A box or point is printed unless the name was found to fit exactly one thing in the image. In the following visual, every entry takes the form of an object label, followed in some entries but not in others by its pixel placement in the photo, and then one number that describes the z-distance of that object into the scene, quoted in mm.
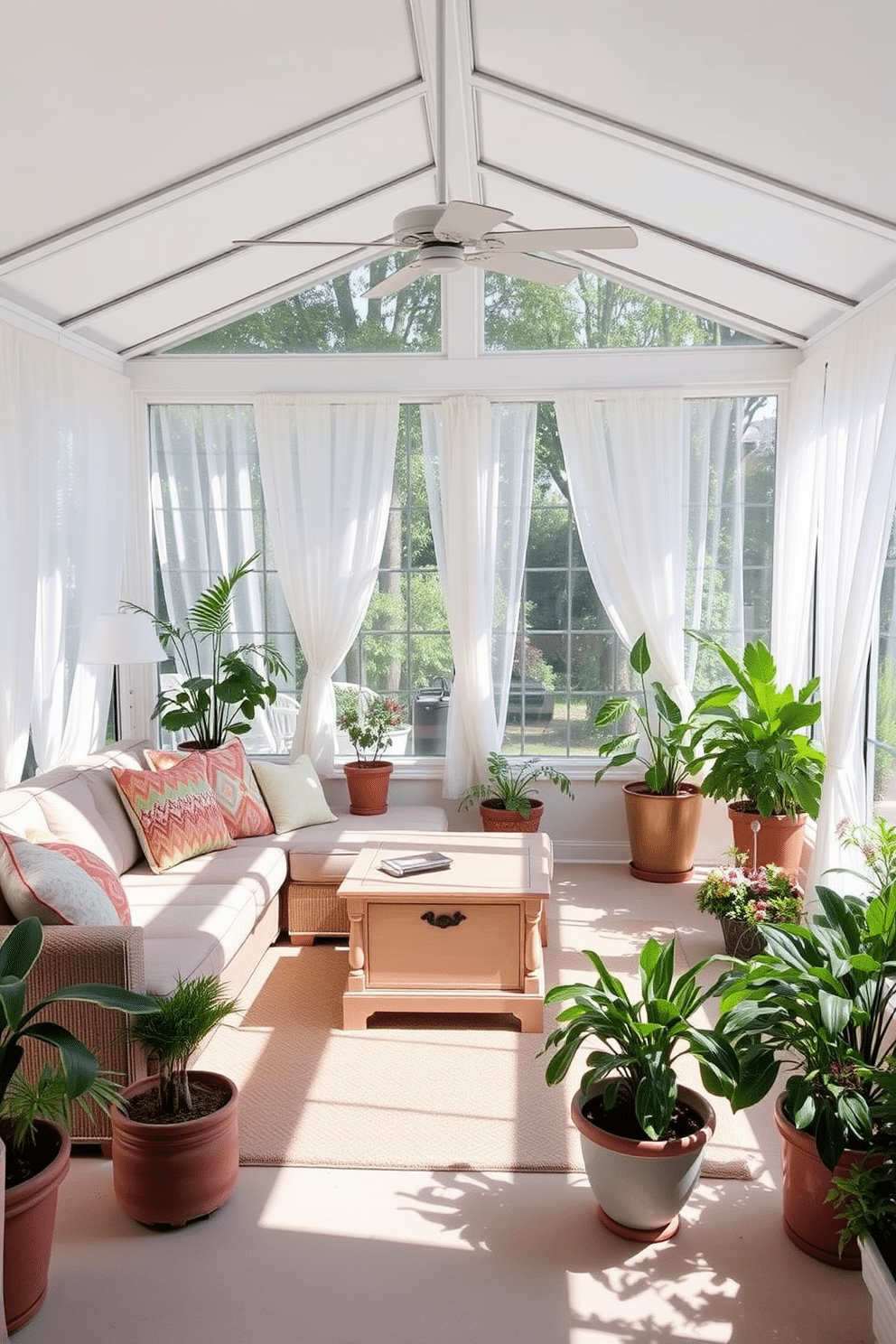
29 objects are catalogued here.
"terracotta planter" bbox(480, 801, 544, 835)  5715
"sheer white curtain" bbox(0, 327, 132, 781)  4508
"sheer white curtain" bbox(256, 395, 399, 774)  5961
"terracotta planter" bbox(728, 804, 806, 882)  5199
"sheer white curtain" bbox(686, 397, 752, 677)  5945
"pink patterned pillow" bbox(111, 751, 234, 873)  4492
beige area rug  3148
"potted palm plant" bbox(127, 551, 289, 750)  5605
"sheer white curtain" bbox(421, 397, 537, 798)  5969
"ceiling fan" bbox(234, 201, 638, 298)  2871
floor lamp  4805
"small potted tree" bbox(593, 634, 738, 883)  5695
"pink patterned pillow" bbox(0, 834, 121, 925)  3201
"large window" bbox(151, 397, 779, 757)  5973
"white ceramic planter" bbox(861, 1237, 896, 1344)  2121
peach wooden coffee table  3945
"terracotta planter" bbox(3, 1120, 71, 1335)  2336
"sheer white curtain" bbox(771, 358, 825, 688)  5484
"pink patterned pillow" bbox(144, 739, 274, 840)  4969
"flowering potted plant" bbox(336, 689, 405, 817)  5715
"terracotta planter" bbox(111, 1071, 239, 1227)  2713
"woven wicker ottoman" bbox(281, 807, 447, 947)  4840
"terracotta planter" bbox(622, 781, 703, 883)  5707
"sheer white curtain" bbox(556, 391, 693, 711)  5887
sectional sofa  3041
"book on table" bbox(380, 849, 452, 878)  4164
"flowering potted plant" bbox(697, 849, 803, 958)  4289
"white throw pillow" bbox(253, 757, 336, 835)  5207
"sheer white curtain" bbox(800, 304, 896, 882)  4391
